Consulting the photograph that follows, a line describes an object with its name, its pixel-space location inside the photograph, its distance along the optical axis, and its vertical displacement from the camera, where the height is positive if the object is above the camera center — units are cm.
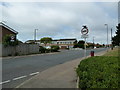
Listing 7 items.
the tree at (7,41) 1585 +61
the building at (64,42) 6058 +165
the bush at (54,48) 2575 -84
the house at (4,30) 2133 +326
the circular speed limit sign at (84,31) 615 +82
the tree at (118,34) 2857 +293
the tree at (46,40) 5400 +258
